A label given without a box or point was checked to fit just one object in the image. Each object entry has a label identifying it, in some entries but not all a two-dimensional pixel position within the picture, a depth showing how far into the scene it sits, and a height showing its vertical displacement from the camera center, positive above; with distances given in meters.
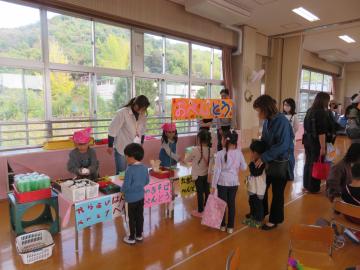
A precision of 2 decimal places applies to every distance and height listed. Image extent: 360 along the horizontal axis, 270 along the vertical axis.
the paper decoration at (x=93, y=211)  2.17 -0.89
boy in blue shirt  2.27 -0.65
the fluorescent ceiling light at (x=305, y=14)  5.53 +2.04
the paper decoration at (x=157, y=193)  2.60 -0.87
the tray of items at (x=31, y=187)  2.32 -0.73
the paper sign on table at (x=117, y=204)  2.38 -0.88
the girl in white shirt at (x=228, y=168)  2.55 -0.59
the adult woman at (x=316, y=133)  3.62 -0.34
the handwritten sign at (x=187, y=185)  2.97 -0.88
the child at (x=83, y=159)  2.78 -0.57
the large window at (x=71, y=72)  3.73 +0.56
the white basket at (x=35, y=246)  2.11 -1.18
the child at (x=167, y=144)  3.59 -0.52
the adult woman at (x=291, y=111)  4.05 -0.05
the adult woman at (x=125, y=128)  3.25 -0.27
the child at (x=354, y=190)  2.24 -0.69
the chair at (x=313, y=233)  1.75 -0.82
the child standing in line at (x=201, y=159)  2.85 -0.56
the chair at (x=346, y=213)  1.99 -0.79
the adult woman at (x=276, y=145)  2.51 -0.36
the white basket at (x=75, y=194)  2.14 -0.72
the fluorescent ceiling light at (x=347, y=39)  7.87 +2.12
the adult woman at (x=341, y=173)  2.58 -0.65
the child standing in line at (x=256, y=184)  2.64 -0.77
